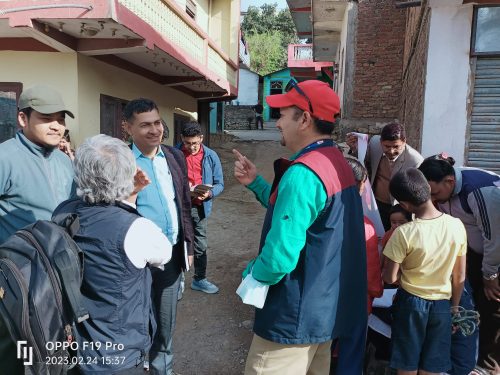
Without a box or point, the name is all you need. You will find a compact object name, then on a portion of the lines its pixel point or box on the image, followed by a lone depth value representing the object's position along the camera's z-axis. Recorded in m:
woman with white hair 1.59
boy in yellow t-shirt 2.22
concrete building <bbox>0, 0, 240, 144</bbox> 4.39
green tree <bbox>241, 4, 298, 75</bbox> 36.66
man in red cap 1.62
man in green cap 2.08
